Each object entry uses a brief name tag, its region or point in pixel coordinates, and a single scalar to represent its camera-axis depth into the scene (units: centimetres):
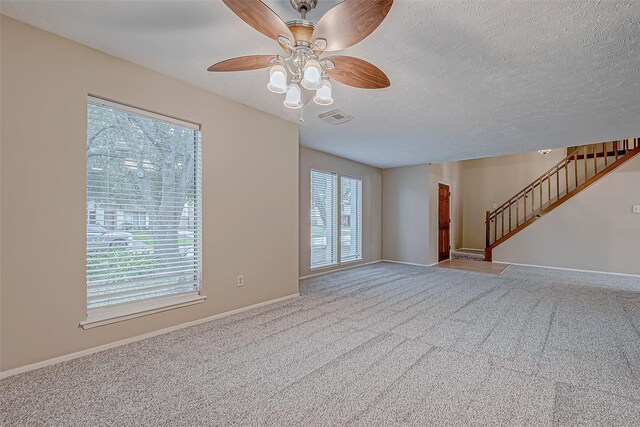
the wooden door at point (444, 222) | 702
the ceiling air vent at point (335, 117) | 349
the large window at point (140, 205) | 237
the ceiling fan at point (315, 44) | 142
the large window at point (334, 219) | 544
